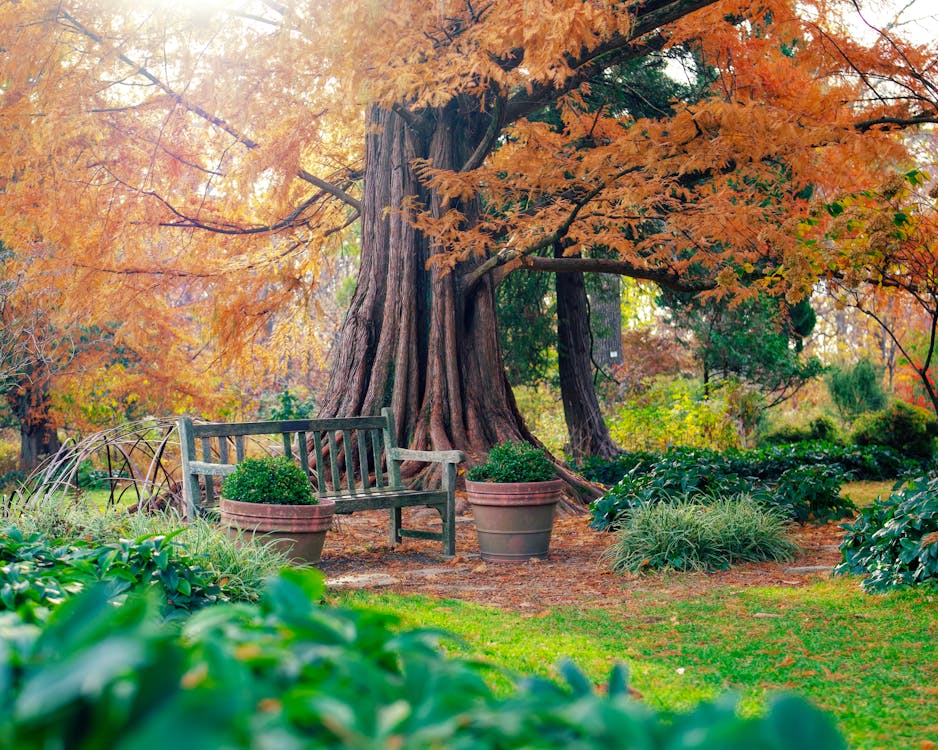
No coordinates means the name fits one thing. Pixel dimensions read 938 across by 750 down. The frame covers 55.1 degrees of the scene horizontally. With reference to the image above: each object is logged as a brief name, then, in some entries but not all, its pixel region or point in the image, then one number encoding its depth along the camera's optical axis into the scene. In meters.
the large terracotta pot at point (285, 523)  4.99
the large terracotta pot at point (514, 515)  6.00
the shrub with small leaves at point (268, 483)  5.09
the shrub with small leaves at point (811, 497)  7.34
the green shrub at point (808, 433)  13.03
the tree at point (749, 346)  15.04
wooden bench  5.73
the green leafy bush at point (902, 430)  12.16
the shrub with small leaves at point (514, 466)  6.09
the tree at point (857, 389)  15.07
